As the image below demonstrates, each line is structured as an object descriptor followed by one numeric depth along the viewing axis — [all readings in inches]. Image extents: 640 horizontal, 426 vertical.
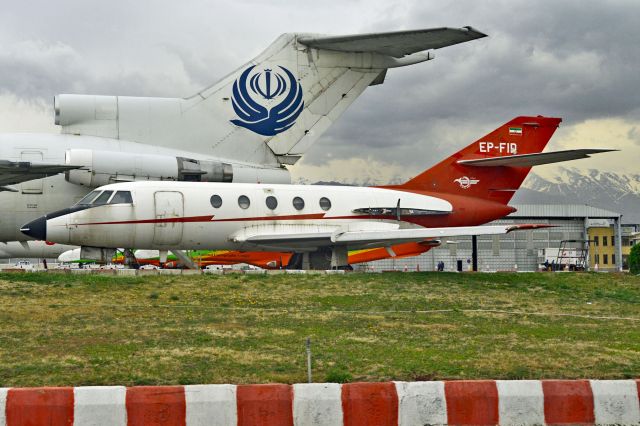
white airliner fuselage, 857.5
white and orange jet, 823.7
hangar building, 2659.9
